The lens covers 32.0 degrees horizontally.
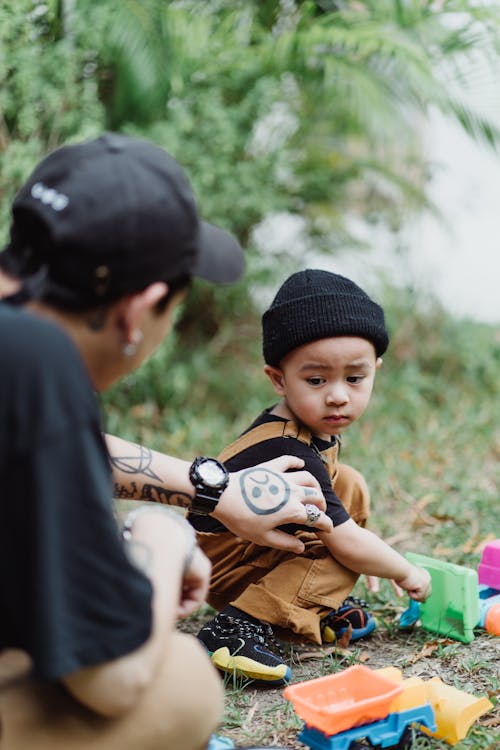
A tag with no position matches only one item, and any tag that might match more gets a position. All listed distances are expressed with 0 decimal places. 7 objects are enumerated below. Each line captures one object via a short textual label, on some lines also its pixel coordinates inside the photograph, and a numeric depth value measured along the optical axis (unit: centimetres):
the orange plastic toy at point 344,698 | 177
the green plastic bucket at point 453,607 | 248
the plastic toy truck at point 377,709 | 178
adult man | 121
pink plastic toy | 275
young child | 239
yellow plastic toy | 191
